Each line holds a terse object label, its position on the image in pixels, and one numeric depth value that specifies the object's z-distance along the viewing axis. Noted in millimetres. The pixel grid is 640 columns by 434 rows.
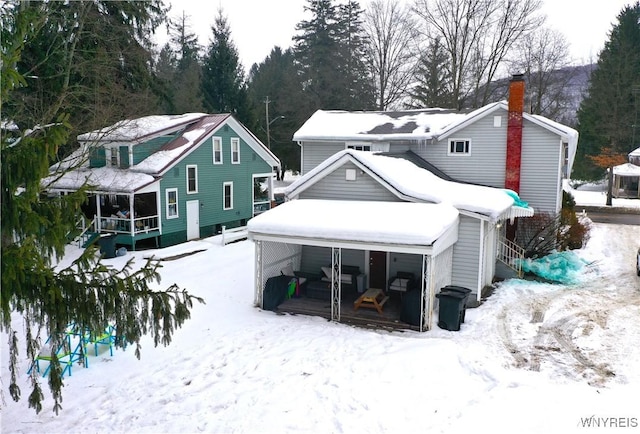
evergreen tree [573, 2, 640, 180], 45781
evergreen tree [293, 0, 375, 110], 44906
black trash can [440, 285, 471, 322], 12938
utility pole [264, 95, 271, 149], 44669
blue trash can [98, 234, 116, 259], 20969
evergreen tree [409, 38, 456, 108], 40781
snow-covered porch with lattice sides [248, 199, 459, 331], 12312
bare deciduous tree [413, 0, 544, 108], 38031
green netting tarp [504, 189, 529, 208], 17938
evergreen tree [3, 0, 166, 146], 20922
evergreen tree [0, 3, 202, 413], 6324
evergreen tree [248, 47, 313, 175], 46125
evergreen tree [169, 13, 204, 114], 44275
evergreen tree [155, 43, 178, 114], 33459
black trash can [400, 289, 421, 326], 12742
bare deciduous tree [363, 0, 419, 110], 43344
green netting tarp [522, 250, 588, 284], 17453
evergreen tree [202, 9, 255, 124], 41875
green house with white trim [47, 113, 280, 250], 22125
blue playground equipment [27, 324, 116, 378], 9758
